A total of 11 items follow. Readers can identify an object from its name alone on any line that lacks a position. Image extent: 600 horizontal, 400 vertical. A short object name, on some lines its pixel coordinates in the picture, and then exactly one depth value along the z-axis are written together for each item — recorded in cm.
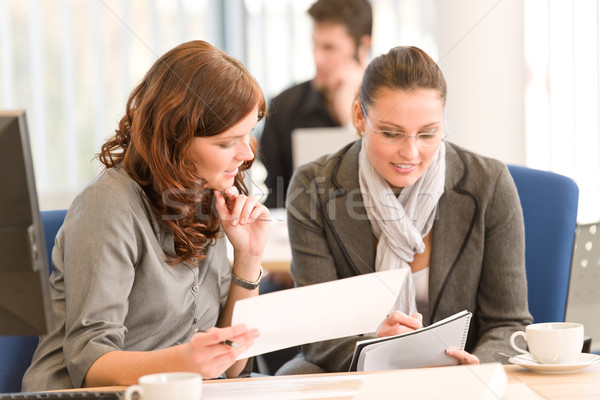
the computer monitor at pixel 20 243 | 260
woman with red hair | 298
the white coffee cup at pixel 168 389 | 263
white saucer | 285
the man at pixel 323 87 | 625
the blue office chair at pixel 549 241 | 348
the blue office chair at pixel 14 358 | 311
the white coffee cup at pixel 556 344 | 287
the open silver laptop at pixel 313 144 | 499
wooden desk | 274
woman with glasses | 341
